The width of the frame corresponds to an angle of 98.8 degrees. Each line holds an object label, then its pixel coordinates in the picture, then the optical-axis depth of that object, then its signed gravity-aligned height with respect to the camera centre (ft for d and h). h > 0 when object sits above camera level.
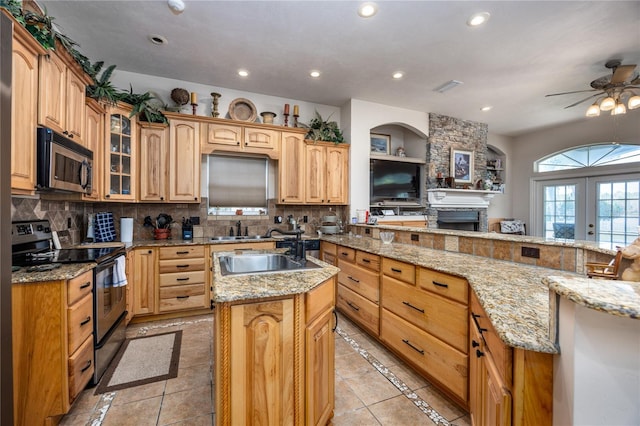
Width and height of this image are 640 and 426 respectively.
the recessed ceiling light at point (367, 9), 7.53 +5.71
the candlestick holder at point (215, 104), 12.28 +4.87
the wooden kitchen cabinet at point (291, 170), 13.08 +2.07
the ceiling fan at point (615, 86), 10.12 +5.09
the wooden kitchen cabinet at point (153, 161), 10.77 +2.04
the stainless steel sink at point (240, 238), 11.91 -1.14
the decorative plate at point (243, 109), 12.67 +4.85
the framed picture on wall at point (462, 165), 17.44 +3.09
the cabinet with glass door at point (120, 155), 9.68 +2.10
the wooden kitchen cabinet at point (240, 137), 11.76 +3.36
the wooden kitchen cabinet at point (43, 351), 5.00 -2.62
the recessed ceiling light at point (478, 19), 7.96 +5.78
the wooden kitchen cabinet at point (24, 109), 5.17 +2.05
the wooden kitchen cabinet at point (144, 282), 9.89 -2.54
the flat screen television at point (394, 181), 15.87 +1.93
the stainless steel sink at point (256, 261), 6.57 -1.21
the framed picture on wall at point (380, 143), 17.15 +4.40
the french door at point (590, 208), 15.93 +0.35
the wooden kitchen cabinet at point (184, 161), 11.20 +2.15
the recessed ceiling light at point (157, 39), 9.05 +5.83
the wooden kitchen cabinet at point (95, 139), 8.58 +2.41
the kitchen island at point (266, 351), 3.95 -2.08
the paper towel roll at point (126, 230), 10.55 -0.69
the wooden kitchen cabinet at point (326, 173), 13.62 +2.03
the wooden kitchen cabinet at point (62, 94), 6.05 +2.95
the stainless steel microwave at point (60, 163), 5.88 +1.17
